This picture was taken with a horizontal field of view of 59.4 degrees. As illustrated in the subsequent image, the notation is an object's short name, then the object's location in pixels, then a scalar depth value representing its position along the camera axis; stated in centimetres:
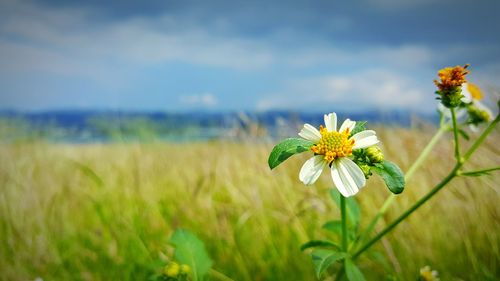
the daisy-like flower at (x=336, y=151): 12
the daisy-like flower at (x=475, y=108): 19
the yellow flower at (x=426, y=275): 19
